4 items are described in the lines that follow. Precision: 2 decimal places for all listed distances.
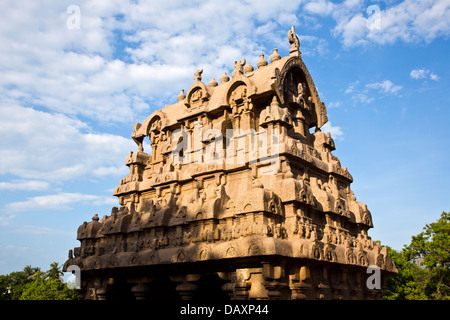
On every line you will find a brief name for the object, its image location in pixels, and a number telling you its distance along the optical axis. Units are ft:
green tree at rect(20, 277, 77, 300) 131.23
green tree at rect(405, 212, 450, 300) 103.40
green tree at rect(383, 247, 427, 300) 105.29
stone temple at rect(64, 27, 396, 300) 43.57
